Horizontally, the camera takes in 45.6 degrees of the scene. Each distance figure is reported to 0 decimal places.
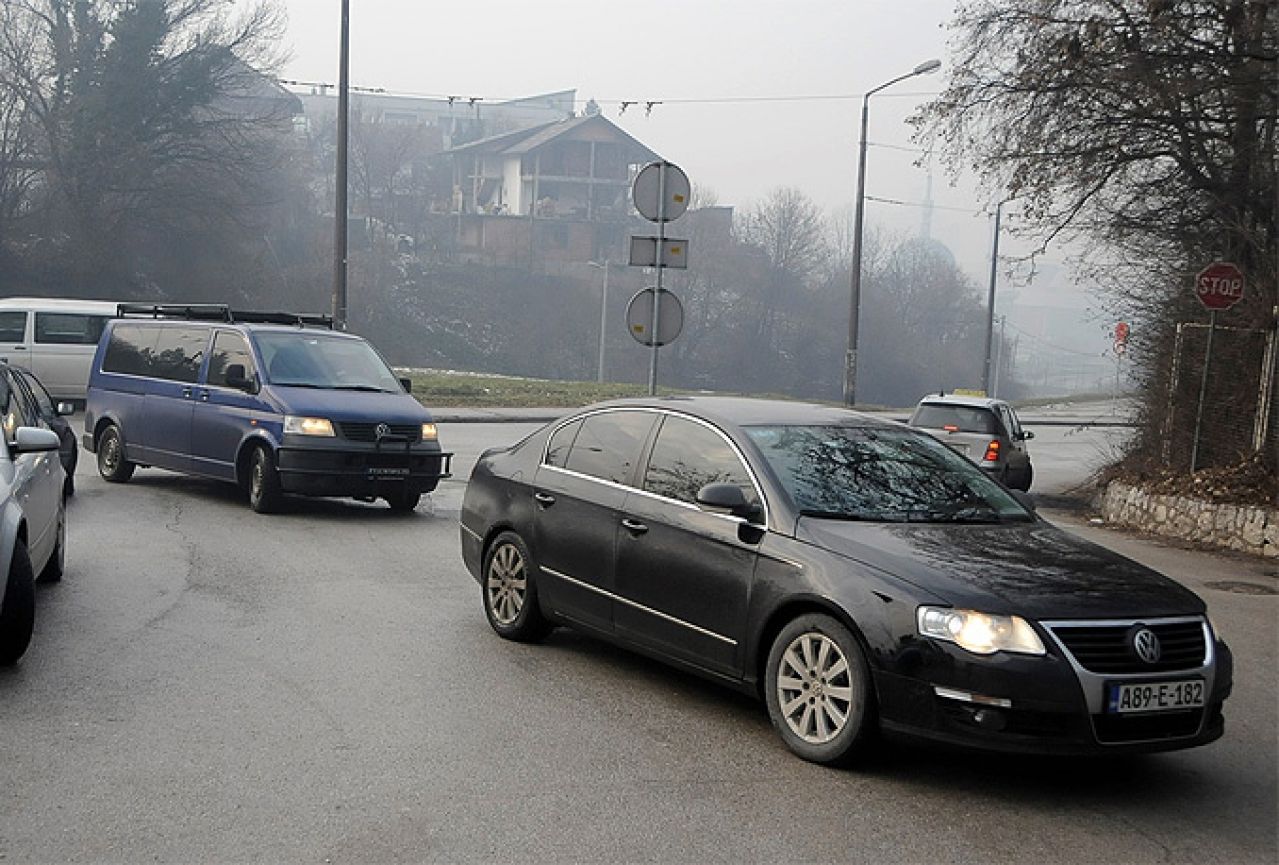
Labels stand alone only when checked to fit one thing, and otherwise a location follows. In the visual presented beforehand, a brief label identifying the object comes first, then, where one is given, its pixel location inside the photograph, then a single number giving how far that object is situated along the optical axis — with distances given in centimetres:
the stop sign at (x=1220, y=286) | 1677
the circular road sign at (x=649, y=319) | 1639
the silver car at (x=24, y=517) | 745
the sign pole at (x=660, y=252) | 1634
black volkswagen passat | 596
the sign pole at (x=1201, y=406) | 1794
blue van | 1418
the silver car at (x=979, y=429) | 2078
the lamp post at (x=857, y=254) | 3778
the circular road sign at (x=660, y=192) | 1633
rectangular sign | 1623
